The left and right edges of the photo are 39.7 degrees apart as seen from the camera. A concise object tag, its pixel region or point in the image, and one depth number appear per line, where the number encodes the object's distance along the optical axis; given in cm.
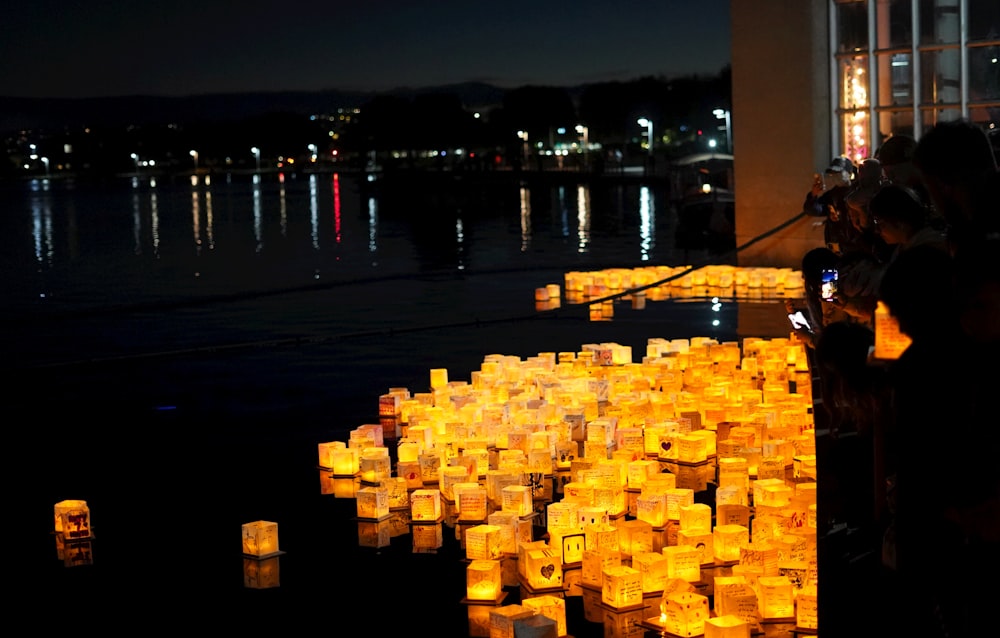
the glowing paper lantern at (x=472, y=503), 686
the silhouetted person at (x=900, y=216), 483
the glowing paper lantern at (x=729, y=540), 593
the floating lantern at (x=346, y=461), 796
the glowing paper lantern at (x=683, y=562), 571
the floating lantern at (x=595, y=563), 570
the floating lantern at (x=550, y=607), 520
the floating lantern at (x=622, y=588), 542
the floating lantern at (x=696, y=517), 608
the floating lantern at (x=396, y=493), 717
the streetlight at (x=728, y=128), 6470
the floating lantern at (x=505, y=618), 510
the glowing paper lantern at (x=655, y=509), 646
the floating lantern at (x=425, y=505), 689
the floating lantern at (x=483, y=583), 575
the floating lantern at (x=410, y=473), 755
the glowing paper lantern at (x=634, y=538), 590
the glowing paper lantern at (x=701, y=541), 592
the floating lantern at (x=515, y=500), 667
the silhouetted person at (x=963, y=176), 339
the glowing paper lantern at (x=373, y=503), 702
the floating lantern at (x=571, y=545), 602
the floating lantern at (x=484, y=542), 609
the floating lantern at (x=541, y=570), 578
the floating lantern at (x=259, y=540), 652
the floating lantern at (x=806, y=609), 518
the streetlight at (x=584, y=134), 11338
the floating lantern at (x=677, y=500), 642
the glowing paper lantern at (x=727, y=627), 494
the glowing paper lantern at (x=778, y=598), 525
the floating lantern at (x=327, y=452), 801
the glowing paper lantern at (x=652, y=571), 553
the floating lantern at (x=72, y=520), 688
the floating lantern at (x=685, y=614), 511
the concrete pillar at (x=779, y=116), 1800
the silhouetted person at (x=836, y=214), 801
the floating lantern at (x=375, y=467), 752
